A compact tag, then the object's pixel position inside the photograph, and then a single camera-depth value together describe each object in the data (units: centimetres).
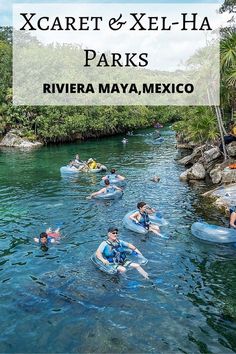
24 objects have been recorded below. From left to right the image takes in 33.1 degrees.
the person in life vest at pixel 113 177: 2330
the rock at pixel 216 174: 2268
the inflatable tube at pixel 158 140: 4722
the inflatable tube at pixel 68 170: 2667
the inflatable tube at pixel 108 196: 1978
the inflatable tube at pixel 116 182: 2312
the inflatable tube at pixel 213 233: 1346
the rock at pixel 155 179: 2393
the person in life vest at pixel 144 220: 1466
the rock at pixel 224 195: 1764
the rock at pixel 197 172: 2417
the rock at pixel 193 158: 2985
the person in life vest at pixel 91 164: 2764
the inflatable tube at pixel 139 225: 1466
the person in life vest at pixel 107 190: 1992
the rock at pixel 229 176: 2097
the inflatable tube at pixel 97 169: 2742
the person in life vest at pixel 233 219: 1427
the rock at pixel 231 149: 2455
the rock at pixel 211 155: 2598
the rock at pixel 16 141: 4541
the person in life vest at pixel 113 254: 1140
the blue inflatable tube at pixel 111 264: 1127
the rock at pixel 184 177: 2435
